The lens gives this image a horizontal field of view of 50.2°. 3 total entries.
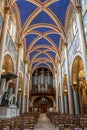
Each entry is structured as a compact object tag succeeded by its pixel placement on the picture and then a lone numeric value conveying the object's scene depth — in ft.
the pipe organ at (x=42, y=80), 83.00
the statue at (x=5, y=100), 28.48
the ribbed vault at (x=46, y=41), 32.27
